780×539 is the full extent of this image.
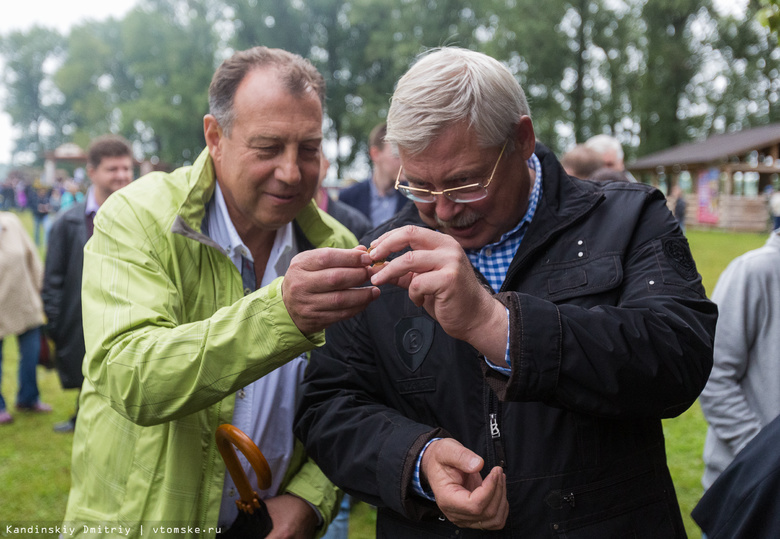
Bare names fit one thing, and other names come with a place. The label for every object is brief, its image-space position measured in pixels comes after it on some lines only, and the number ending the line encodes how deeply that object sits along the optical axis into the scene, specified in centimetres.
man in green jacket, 184
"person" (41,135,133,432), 541
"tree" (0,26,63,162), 7794
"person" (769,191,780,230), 1756
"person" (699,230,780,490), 281
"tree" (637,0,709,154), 3656
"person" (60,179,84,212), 1554
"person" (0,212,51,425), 662
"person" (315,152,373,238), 459
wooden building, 2705
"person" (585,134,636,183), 696
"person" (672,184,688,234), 1949
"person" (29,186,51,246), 2039
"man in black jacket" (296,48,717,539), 167
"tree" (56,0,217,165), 4559
